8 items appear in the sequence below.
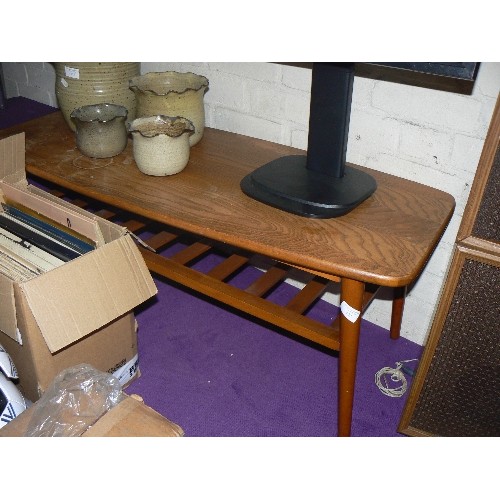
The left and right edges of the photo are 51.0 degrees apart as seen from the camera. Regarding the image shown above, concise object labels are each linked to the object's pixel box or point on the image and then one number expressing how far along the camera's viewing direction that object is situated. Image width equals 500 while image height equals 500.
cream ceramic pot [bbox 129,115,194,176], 1.23
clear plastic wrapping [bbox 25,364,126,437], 1.01
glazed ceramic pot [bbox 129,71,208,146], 1.33
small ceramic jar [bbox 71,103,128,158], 1.33
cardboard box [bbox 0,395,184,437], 0.96
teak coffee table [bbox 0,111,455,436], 1.02
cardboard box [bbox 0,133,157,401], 1.06
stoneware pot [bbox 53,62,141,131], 1.44
